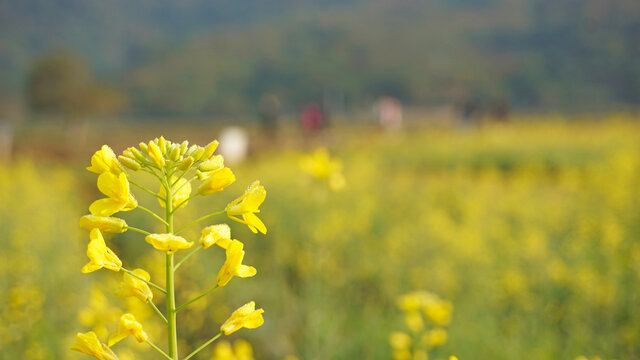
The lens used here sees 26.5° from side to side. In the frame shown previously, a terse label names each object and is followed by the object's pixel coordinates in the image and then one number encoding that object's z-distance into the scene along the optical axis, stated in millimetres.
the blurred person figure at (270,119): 15357
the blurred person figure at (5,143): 11278
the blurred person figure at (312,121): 13254
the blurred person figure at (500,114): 15506
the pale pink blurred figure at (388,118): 16559
